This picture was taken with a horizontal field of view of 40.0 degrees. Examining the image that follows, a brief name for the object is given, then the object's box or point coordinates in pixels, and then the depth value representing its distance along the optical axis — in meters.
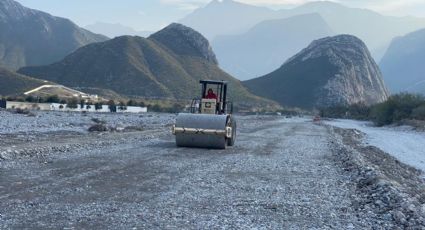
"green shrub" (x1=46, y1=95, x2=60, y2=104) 115.56
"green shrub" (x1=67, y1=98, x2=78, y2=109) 109.66
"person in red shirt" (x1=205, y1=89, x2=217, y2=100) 30.88
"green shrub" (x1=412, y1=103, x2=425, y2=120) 95.34
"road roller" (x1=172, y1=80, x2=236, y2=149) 27.06
